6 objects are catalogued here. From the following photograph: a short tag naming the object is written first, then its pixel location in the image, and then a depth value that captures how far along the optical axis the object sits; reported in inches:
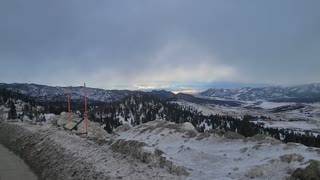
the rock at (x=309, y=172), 266.5
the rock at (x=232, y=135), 481.4
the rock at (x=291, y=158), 315.9
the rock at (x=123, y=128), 887.1
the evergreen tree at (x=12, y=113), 2746.5
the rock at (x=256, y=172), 301.3
